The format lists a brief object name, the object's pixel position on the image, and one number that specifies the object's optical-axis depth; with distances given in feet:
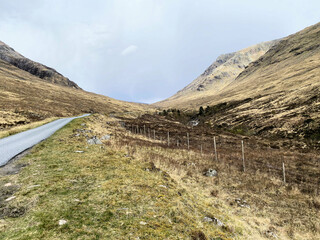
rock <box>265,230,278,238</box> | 23.25
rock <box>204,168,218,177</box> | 47.24
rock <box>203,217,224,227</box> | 19.34
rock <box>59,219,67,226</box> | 13.48
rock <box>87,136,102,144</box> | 48.26
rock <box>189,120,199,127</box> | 260.13
